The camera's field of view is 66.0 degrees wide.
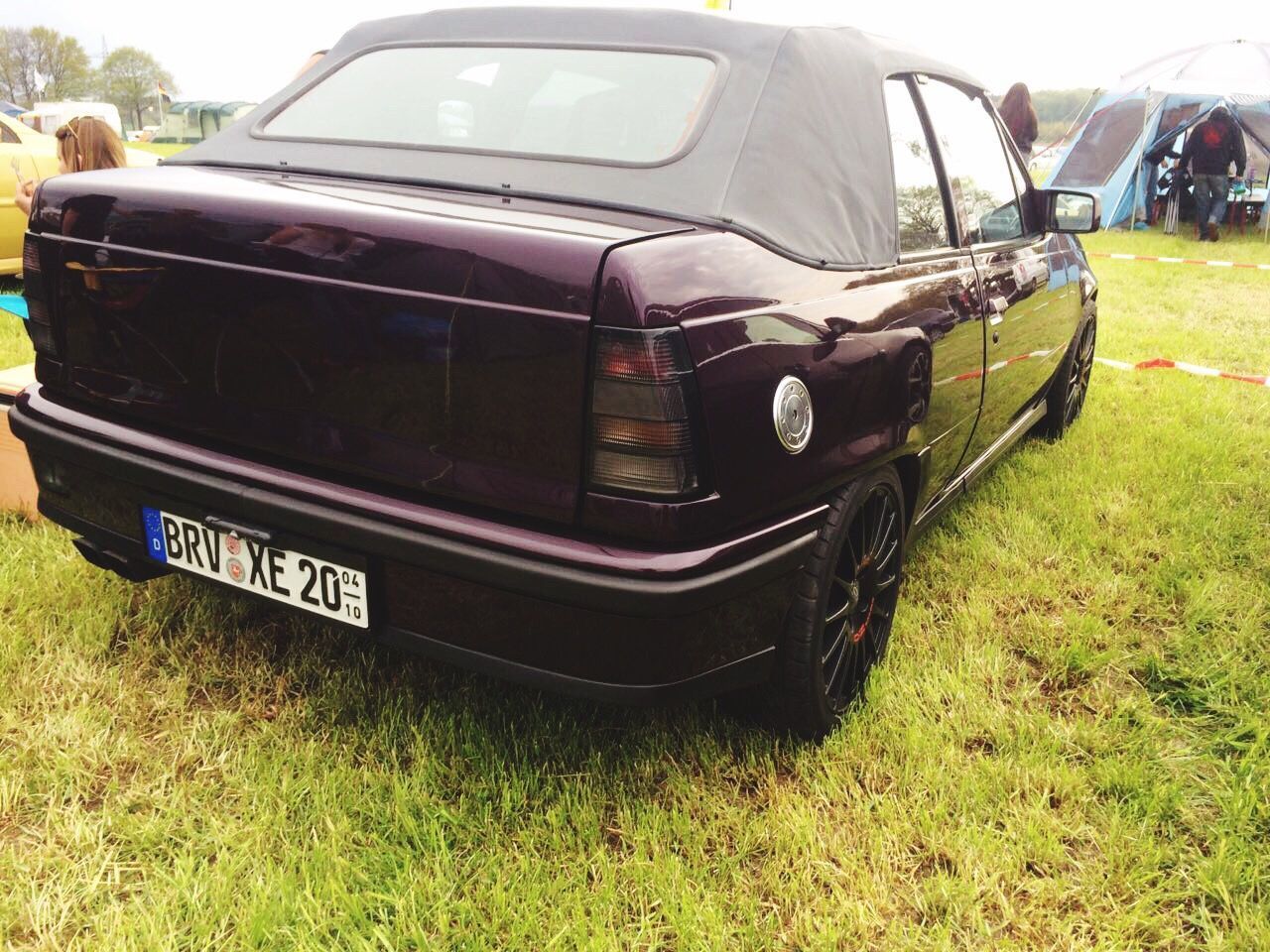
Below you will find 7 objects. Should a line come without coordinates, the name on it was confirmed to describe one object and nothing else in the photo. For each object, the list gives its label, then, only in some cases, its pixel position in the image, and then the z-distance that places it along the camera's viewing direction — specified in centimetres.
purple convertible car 158
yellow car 647
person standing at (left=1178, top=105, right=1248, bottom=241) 1288
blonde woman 511
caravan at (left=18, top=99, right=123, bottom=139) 2713
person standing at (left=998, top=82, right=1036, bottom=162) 750
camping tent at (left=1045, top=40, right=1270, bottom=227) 1353
